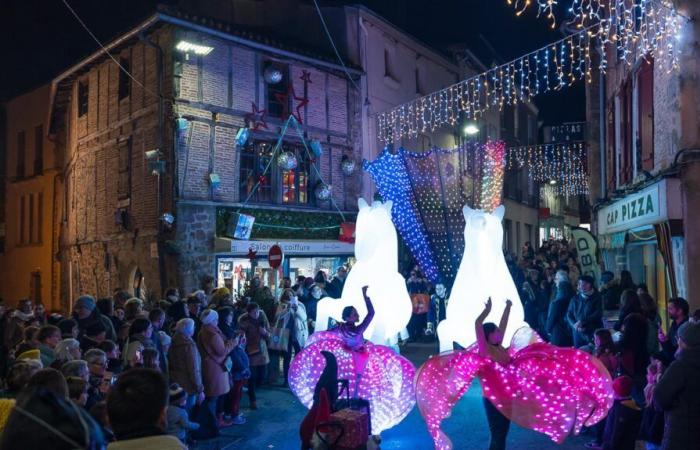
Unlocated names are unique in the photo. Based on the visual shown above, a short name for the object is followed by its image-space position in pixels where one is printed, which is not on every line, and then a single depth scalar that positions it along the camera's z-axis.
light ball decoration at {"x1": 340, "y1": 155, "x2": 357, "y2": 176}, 20.12
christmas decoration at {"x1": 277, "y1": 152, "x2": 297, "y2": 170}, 17.59
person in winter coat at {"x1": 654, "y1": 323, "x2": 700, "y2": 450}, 4.50
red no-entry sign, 15.20
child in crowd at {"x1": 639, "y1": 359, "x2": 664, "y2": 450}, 5.72
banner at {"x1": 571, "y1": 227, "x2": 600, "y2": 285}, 12.08
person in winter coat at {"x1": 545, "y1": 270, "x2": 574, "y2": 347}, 9.55
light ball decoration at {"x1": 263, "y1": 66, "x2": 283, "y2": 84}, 17.92
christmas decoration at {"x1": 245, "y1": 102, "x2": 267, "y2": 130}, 17.80
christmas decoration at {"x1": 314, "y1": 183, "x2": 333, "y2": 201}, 19.23
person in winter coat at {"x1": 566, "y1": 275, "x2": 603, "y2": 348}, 8.52
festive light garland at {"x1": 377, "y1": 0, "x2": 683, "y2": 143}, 10.15
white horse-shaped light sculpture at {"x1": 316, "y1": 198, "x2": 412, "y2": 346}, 10.14
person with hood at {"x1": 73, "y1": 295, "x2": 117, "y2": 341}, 7.46
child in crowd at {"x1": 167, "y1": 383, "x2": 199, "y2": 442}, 5.27
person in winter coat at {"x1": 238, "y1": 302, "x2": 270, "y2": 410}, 9.50
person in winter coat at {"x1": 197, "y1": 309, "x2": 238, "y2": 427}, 7.72
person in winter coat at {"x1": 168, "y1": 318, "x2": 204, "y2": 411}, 7.12
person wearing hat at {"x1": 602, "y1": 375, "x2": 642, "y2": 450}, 5.71
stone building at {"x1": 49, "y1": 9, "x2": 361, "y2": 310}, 16.20
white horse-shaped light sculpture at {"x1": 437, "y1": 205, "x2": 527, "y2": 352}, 9.28
